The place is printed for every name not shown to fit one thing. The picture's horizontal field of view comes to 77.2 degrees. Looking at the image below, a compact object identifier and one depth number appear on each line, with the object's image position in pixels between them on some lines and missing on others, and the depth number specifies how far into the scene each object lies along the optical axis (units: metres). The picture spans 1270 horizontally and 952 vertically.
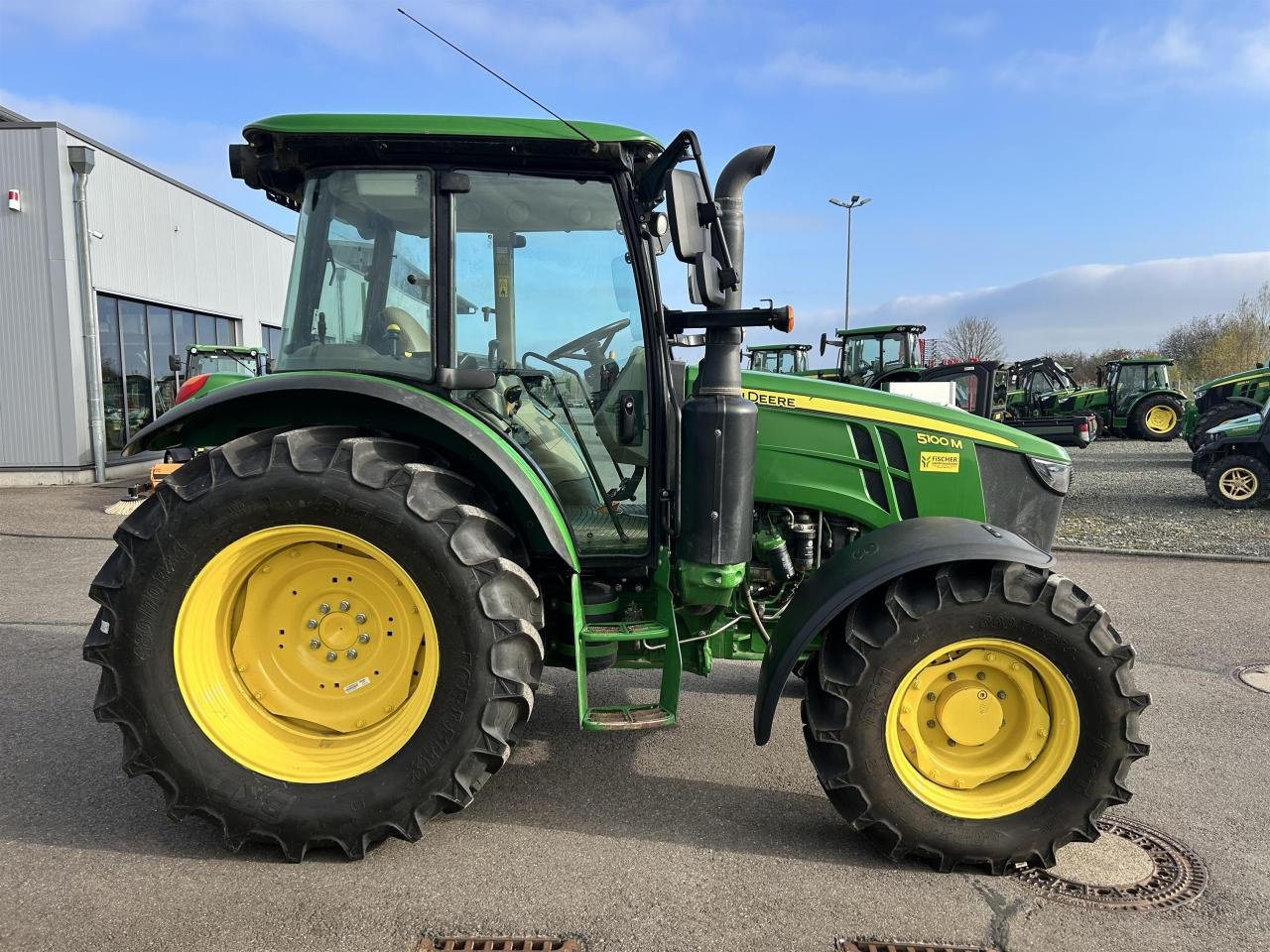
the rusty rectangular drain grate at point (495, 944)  2.17
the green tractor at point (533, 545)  2.54
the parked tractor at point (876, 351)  17.28
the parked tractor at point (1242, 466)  10.05
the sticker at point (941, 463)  3.19
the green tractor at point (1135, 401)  21.58
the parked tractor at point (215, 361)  12.61
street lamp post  25.77
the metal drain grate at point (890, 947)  2.19
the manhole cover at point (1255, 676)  4.26
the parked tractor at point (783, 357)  20.92
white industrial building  11.25
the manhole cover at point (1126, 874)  2.44
